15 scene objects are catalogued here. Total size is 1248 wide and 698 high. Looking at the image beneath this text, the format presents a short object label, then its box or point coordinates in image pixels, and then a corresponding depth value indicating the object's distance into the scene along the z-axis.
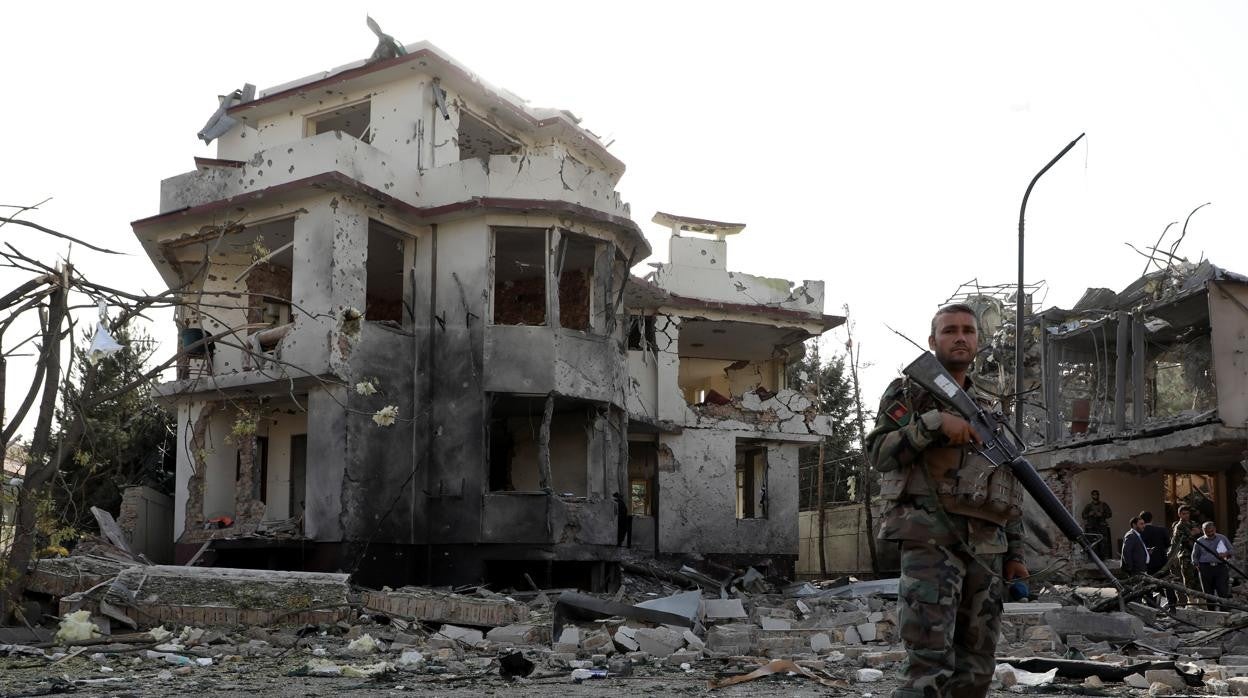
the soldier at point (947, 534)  4.15
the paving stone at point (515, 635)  11.04
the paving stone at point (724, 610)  13.10
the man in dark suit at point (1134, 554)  15.38
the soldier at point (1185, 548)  15.54
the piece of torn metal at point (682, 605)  11.81
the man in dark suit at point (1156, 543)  16.41
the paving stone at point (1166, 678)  7.31
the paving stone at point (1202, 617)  12.54
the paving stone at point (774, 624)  11.66
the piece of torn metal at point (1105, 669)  7.46
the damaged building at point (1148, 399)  17.89
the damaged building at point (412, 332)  16.78
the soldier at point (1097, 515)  20.05
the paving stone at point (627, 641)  9.91
